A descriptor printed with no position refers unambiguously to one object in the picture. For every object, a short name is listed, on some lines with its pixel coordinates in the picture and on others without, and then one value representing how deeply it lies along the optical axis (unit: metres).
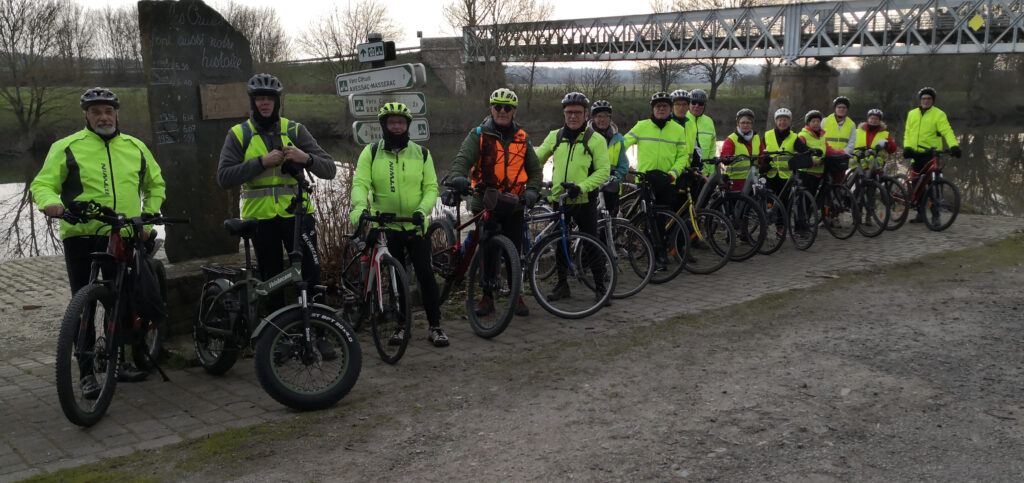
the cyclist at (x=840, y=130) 12.10
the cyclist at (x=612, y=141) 8.75
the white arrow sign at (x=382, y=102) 7.86
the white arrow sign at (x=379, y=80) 7.52
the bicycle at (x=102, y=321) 4.57
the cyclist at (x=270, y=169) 5.45
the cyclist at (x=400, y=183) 5.93
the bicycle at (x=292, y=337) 4.82
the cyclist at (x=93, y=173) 5.14
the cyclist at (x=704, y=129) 10.33
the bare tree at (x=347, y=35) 47.22
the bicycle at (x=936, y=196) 11.87
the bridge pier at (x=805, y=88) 47.91
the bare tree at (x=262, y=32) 39.38
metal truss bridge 46.00
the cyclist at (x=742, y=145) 10.59
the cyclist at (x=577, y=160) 7.43
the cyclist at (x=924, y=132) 12.06
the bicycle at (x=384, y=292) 5.78
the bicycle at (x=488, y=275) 6.49
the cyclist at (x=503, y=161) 6.77
